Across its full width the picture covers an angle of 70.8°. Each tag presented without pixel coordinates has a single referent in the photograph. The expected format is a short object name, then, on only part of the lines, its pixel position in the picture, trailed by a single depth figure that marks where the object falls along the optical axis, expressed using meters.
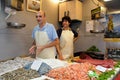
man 1.23
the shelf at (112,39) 1.63
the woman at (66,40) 1.61
